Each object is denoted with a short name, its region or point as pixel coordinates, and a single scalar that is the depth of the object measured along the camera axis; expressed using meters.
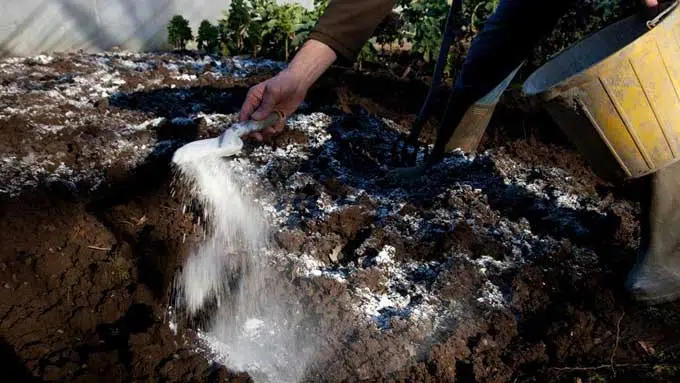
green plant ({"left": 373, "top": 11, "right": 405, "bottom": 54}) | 4.88
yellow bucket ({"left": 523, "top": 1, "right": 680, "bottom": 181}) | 1.85
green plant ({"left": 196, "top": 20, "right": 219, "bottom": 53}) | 5.14
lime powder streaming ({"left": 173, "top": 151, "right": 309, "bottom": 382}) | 2.00
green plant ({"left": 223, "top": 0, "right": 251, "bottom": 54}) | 5.05
